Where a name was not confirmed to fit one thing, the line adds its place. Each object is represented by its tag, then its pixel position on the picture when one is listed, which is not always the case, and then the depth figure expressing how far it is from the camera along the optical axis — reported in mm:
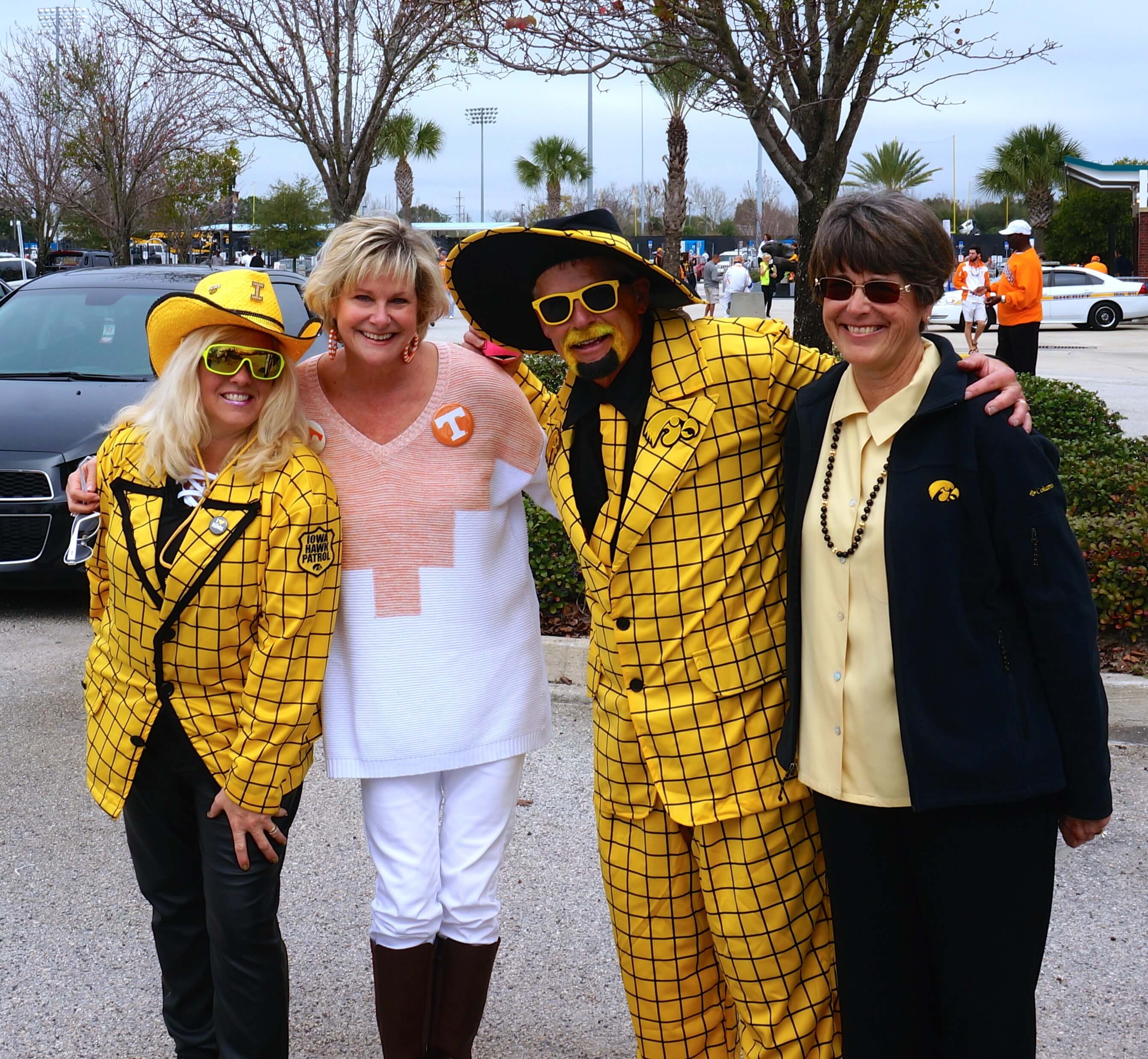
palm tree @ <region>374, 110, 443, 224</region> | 38062
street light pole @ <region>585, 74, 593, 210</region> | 40531
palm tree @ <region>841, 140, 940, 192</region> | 49719
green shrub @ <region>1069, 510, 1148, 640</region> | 5387
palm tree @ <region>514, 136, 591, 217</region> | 53469
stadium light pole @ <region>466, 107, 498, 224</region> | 61750
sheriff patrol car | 26938
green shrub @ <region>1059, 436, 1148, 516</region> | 6516
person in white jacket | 26531
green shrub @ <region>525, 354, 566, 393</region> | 9617
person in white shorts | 19500
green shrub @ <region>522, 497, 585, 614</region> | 6039
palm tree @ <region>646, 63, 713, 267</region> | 25703
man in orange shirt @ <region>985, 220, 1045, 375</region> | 13672
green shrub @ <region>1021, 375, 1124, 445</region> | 8320
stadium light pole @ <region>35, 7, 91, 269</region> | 21266
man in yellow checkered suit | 2365
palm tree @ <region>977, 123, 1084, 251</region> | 46844
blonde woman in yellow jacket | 2467
